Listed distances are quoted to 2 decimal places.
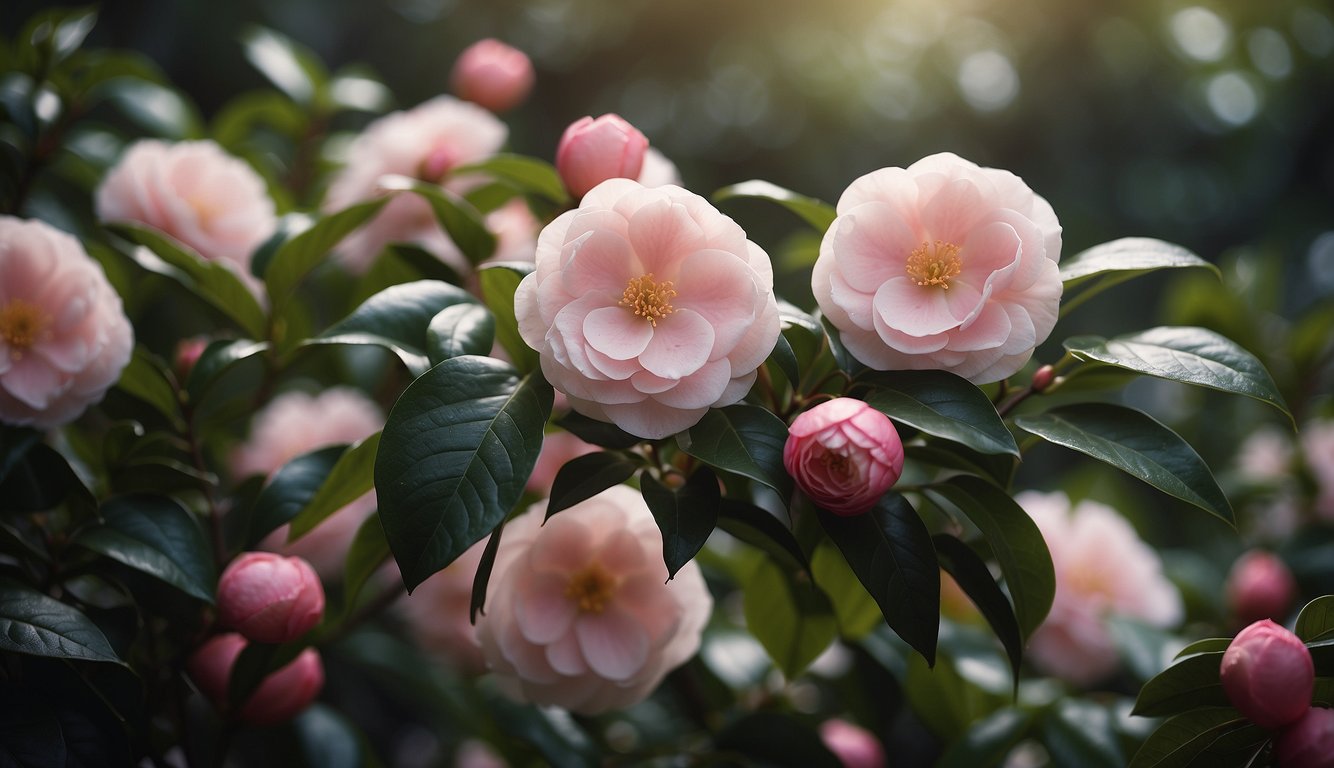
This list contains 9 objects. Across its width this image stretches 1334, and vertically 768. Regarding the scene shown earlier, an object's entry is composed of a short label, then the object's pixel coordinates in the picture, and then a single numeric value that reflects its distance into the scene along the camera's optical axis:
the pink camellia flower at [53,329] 0.76
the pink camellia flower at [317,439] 1.10
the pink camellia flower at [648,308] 0.62
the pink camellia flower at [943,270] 0.64
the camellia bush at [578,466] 0.62
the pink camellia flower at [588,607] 0.79
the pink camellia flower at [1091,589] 1.09
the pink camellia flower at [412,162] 1.10
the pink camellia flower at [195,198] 1.00
